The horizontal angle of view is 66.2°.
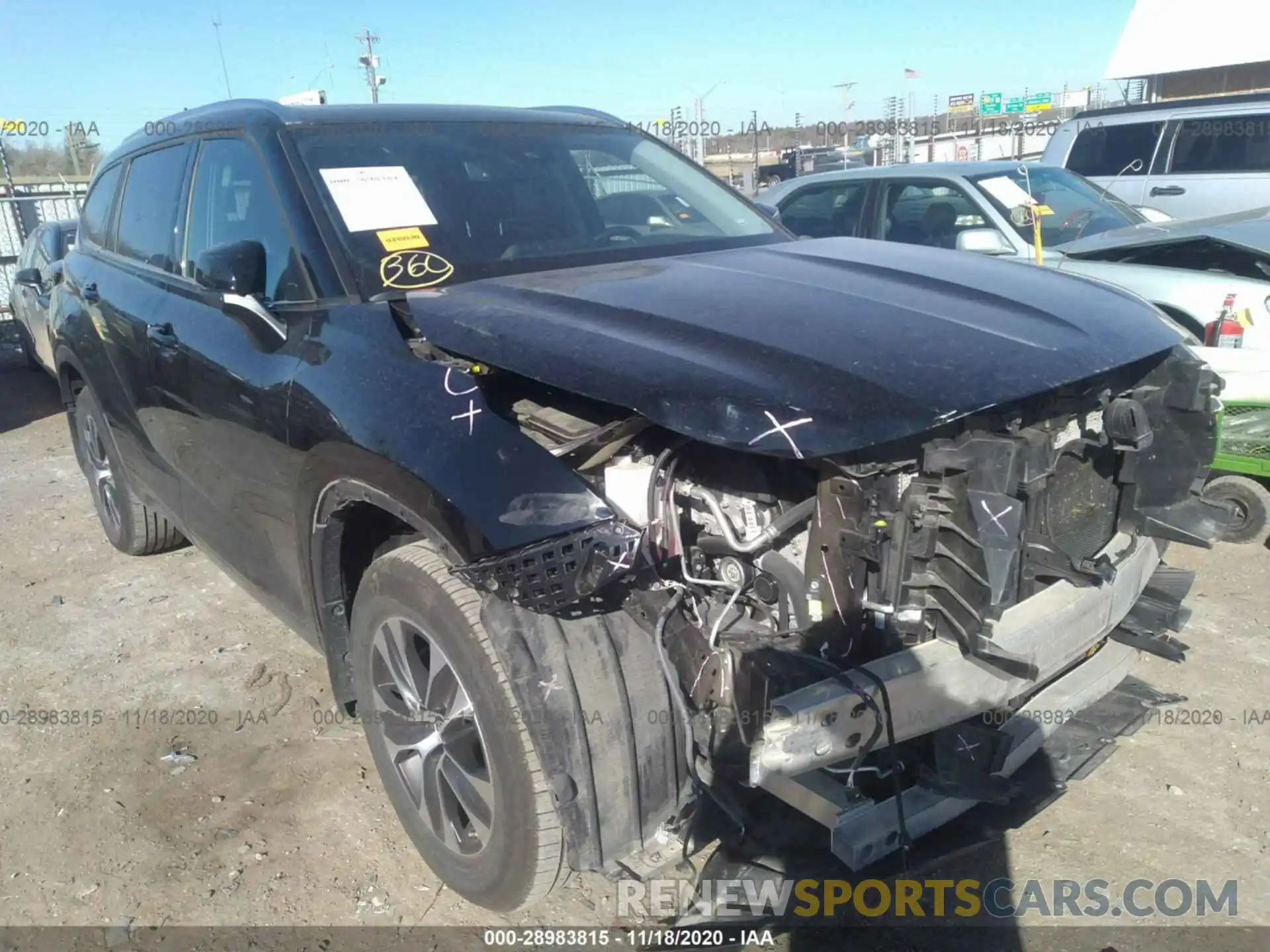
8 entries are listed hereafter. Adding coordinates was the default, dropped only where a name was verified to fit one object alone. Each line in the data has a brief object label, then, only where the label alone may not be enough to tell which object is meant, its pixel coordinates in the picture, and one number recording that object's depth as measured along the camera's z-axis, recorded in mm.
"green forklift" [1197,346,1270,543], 4402
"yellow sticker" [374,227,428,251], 2785
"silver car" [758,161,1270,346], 4918
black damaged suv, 2016
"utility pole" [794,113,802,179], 23769
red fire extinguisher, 4652
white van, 8398
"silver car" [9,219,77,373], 8023
